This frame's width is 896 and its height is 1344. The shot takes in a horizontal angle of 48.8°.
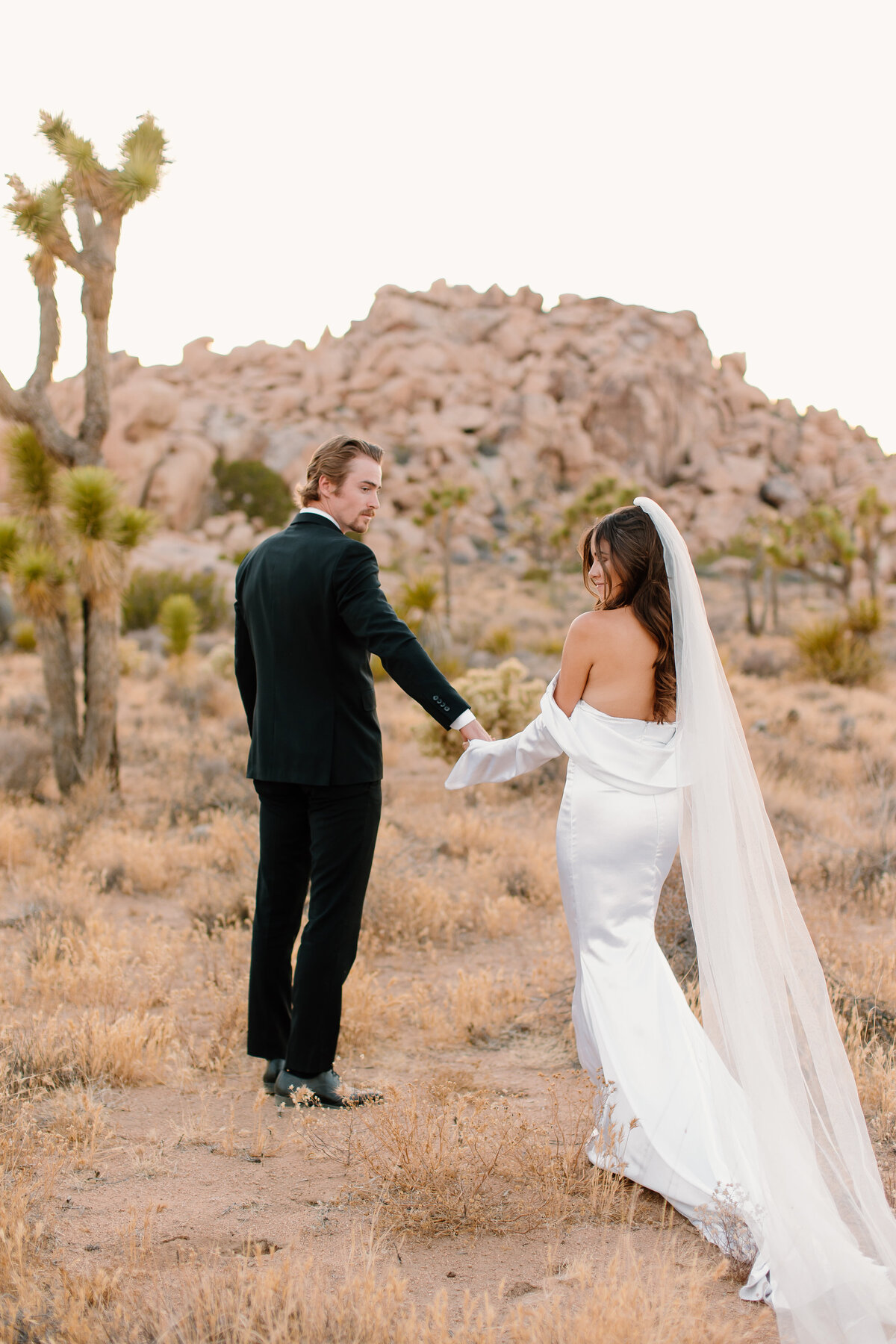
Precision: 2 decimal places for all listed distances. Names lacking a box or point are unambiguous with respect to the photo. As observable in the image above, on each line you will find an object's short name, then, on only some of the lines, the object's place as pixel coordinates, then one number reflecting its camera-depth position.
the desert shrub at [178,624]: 16.72
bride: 2.42
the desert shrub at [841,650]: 15.71
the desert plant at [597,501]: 33.06
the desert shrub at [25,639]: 19.56
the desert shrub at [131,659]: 17.20
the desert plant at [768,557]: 27.19
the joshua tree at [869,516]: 27.68
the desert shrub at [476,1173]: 2.67
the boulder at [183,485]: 46.16
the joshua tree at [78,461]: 8.27
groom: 3.31
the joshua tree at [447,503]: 30.30
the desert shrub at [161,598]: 24.73
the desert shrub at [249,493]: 49.59
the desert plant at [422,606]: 15.64
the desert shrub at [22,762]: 8.62
